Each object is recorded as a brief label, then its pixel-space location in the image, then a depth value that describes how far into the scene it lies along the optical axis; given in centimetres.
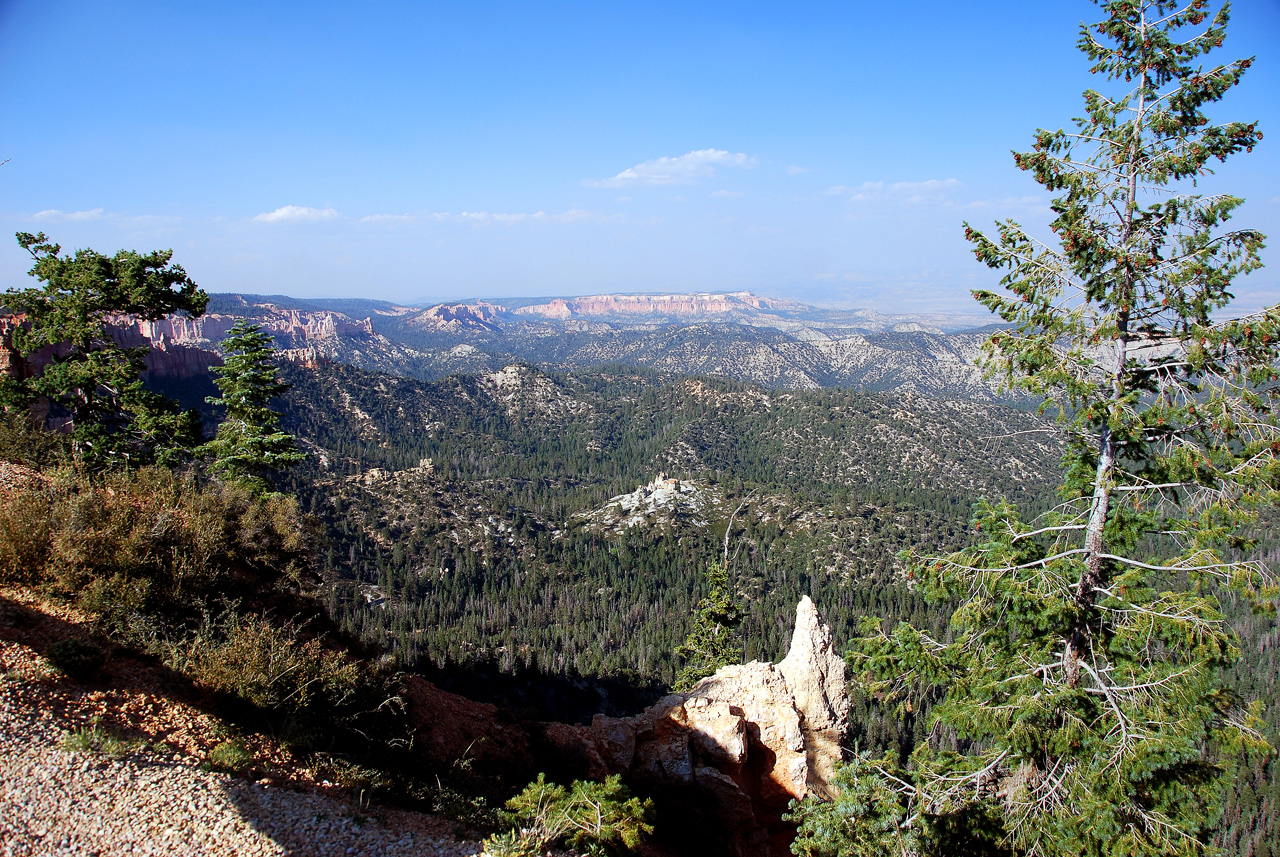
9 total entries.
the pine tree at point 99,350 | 1730
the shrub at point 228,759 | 800
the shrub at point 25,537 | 1034
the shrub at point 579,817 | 903
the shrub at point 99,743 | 744
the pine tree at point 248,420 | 2114
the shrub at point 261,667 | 954
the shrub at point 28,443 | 1669
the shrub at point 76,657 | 866
